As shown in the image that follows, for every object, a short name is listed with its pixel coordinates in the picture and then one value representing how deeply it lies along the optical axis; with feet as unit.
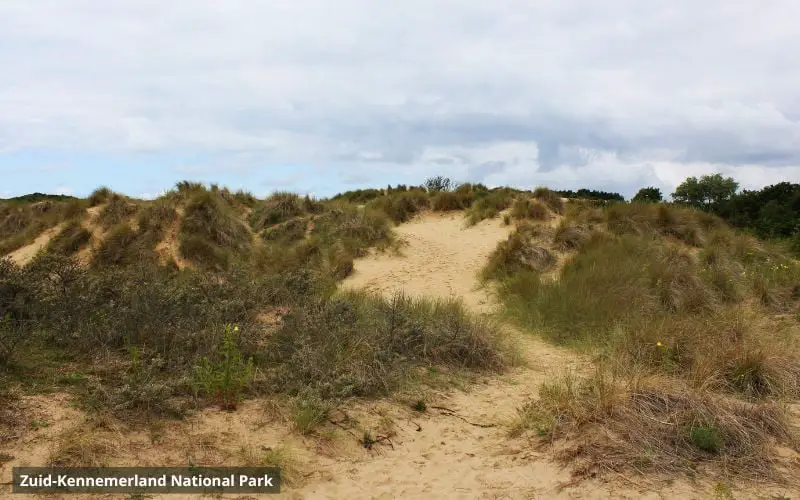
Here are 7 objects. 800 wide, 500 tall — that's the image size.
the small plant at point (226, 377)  16.26
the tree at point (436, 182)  93.71
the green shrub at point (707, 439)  13.38
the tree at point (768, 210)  52.42
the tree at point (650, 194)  74.08
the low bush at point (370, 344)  17.99
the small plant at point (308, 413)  15.06
